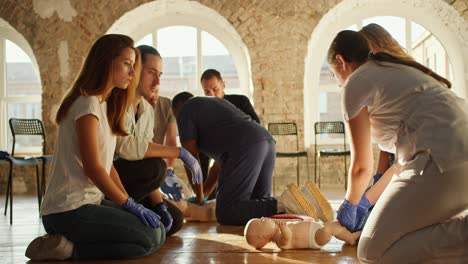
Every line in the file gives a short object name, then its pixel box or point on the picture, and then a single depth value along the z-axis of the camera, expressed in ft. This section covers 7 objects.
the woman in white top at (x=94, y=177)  8.11
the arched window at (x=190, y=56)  26.73
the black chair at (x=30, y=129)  16.48
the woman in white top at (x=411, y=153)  6.37
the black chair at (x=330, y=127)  23.63
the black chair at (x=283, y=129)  23.52
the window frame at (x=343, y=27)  25.43
